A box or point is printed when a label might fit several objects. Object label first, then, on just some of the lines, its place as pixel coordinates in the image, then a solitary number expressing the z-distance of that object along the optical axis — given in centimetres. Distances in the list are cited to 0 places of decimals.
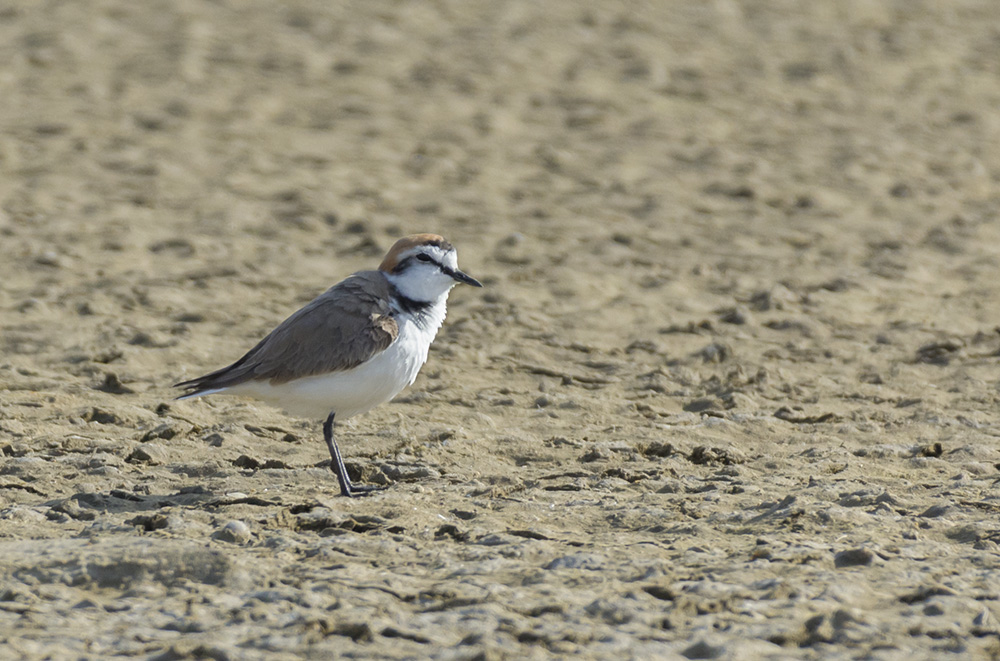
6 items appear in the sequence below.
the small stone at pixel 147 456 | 1130
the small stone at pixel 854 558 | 904
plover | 1087
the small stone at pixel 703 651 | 771
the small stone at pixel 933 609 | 826
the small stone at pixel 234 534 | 936
